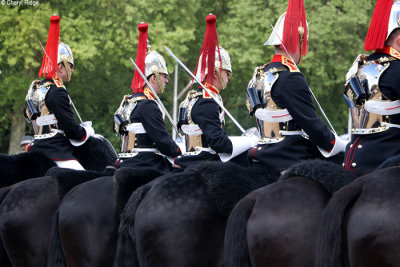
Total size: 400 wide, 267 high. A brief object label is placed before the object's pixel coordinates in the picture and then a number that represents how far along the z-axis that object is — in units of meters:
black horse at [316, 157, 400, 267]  7.95
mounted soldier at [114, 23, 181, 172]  14.56
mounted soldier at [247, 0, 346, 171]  10.73
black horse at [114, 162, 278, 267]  10.44
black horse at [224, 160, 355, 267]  8.90
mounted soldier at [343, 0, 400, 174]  9.46
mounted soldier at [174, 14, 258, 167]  13.34
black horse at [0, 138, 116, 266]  13.54
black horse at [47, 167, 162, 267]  12.32
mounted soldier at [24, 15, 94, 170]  16.09
